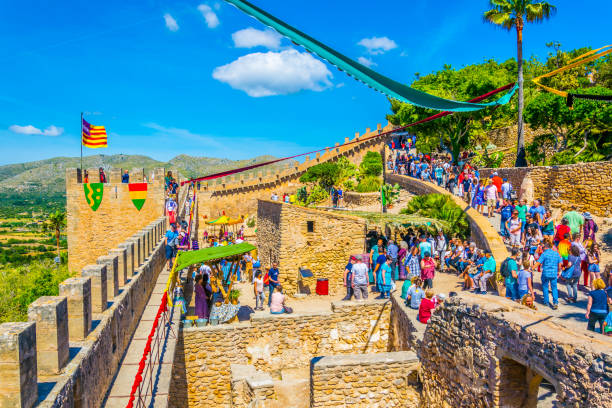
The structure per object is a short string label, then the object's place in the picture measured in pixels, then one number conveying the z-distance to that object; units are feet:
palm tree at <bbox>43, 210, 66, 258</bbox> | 131.54
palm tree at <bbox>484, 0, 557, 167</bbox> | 59.93
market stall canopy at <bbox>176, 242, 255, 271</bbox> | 33.83
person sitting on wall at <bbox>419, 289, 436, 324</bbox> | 29.96
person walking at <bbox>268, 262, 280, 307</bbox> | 40.32
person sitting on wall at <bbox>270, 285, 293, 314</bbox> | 36.50
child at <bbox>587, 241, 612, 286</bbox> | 27.40
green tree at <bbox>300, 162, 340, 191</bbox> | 113.38
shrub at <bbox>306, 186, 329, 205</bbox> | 100.83
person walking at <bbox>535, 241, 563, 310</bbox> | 26.63
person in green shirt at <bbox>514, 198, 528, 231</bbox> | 39.68
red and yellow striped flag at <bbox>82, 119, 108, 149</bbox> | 67.47
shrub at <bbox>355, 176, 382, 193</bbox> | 92.67
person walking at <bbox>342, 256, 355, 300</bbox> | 39.93
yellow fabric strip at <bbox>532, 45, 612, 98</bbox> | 22.99
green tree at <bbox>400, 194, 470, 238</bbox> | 48.11
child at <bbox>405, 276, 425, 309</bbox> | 32.24
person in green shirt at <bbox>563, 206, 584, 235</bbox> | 34.68
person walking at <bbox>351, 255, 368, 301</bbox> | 37.58
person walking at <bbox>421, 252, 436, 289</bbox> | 37.01
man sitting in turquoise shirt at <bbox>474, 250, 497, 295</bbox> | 32.76
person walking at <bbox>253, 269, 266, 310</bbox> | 40.83
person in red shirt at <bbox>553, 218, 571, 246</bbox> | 33.12
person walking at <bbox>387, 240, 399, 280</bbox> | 42.22
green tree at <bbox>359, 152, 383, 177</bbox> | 114.42
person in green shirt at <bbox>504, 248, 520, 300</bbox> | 28.02
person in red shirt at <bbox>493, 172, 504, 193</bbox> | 53.88
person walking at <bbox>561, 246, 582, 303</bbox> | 26.81
